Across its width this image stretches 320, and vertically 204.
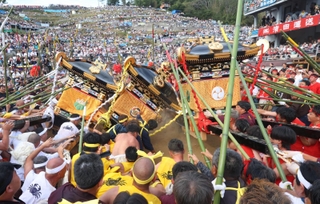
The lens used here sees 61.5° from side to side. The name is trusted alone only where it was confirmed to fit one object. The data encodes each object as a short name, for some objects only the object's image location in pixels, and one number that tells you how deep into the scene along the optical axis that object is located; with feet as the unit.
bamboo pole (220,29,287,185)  7.01
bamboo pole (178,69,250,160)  7.68
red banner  55.53
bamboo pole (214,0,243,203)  6.09
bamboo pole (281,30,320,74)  12.40
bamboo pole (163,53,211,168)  8.98
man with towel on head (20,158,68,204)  8.39
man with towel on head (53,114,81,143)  15.44
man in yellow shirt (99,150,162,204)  7.23
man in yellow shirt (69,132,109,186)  11.31
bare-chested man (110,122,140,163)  12.07
